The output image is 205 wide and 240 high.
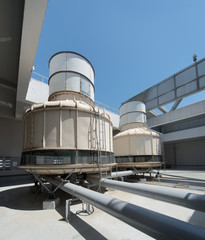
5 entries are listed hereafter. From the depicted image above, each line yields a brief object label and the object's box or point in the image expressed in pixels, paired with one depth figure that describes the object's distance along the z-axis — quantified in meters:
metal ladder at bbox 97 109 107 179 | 8.42
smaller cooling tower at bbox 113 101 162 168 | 14.96
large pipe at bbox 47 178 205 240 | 2.74
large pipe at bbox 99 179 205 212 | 4.12
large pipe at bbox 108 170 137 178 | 10.34
